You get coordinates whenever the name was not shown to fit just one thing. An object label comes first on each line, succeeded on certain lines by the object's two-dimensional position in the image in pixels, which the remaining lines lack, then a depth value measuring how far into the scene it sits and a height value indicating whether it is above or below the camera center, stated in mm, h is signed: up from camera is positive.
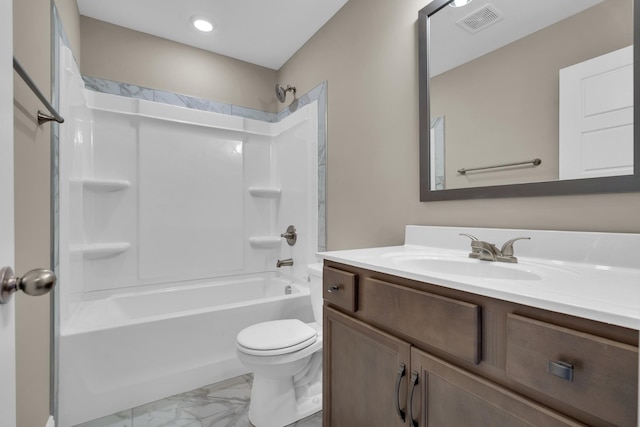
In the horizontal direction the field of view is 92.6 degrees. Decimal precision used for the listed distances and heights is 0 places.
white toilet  1437 -772
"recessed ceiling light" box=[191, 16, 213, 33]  2189 +1384
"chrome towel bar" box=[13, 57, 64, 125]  900 +406
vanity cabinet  543 -343
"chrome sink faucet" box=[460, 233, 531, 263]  1066 -138
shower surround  1633 -169
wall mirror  952 +429
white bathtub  1543 -763
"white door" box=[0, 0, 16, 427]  490 +9
